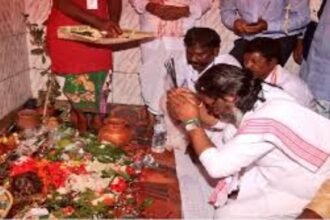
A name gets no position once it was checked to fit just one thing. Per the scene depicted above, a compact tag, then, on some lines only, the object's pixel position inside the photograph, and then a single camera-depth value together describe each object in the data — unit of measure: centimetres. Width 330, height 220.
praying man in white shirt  181
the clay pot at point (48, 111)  363
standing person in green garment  311
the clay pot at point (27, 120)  329
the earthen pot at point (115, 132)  312
